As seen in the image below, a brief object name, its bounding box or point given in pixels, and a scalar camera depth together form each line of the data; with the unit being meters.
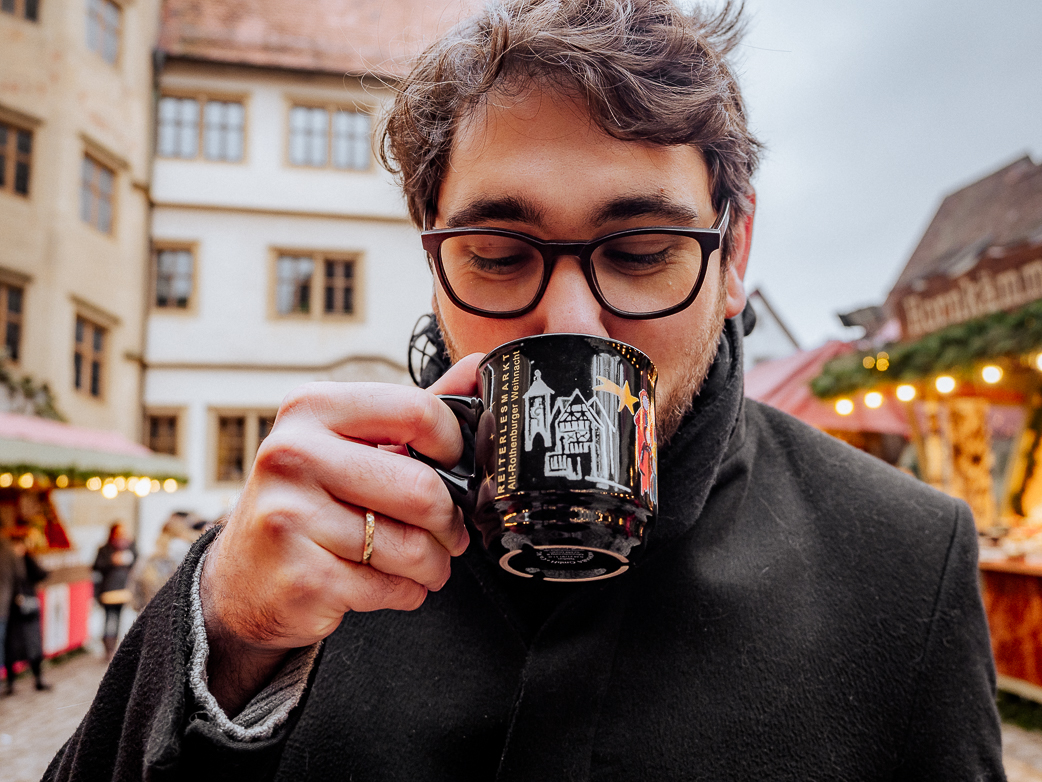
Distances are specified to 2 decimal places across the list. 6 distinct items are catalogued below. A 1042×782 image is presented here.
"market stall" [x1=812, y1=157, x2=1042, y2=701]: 4.67
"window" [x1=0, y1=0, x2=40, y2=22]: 10.86
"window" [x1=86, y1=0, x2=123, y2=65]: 12.13
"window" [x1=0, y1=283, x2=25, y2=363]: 10.62
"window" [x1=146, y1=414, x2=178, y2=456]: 13.33
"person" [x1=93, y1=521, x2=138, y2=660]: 7.79
